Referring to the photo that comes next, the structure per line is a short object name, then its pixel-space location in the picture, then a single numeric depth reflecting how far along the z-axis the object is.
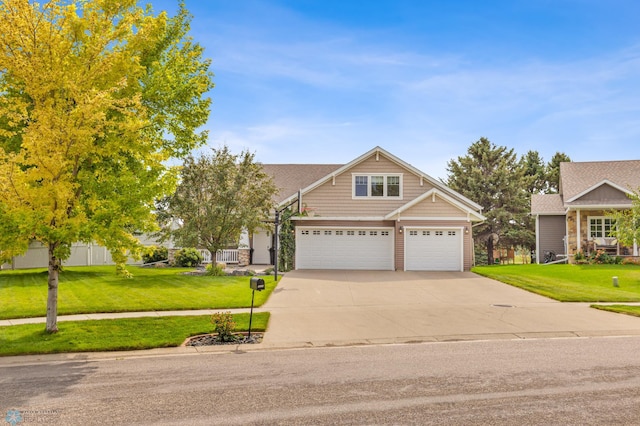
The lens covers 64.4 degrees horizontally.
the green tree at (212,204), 23.84
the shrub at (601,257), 28.97
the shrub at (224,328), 10.70
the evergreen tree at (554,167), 56.48
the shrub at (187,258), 29.61
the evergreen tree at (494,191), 45.38
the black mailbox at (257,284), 10.90
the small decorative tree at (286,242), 26.92
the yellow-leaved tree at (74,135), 9.86
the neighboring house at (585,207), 30.47
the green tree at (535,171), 56.75
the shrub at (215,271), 23.78
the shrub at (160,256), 31.20
